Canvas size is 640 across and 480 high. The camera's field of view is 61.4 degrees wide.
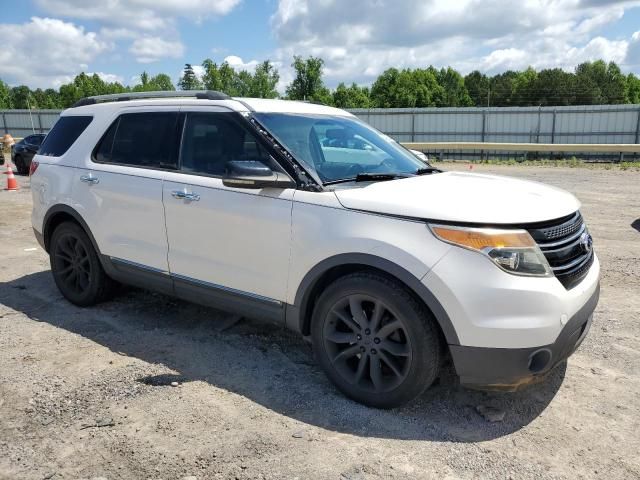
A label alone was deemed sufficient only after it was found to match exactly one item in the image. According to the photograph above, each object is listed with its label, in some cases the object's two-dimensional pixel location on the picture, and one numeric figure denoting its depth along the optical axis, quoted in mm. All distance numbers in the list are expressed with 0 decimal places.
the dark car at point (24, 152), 18562
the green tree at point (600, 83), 79000
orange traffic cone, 14312
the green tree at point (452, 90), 89075
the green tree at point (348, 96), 68562
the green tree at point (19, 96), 101750
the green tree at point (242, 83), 64875
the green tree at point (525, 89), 84750
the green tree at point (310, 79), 59625
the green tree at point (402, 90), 75375
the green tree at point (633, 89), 92319
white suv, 2893
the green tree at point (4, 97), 75775
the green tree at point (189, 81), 67625
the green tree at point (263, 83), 63562
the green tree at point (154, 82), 76638
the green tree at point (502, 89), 92044
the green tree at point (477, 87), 100250
